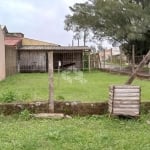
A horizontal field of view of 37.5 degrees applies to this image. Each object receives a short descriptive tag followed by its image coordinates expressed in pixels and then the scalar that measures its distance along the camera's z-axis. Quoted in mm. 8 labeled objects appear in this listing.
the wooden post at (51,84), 4862
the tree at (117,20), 17403
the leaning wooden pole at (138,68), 4824
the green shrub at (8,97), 5126
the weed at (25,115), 4680
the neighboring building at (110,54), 18145
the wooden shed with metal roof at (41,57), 19452
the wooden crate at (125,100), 4551
